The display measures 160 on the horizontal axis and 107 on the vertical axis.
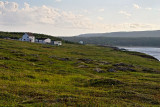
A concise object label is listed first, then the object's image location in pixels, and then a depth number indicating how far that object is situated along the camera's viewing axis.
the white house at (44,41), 161.38
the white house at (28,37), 154.50
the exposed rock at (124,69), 50.99
